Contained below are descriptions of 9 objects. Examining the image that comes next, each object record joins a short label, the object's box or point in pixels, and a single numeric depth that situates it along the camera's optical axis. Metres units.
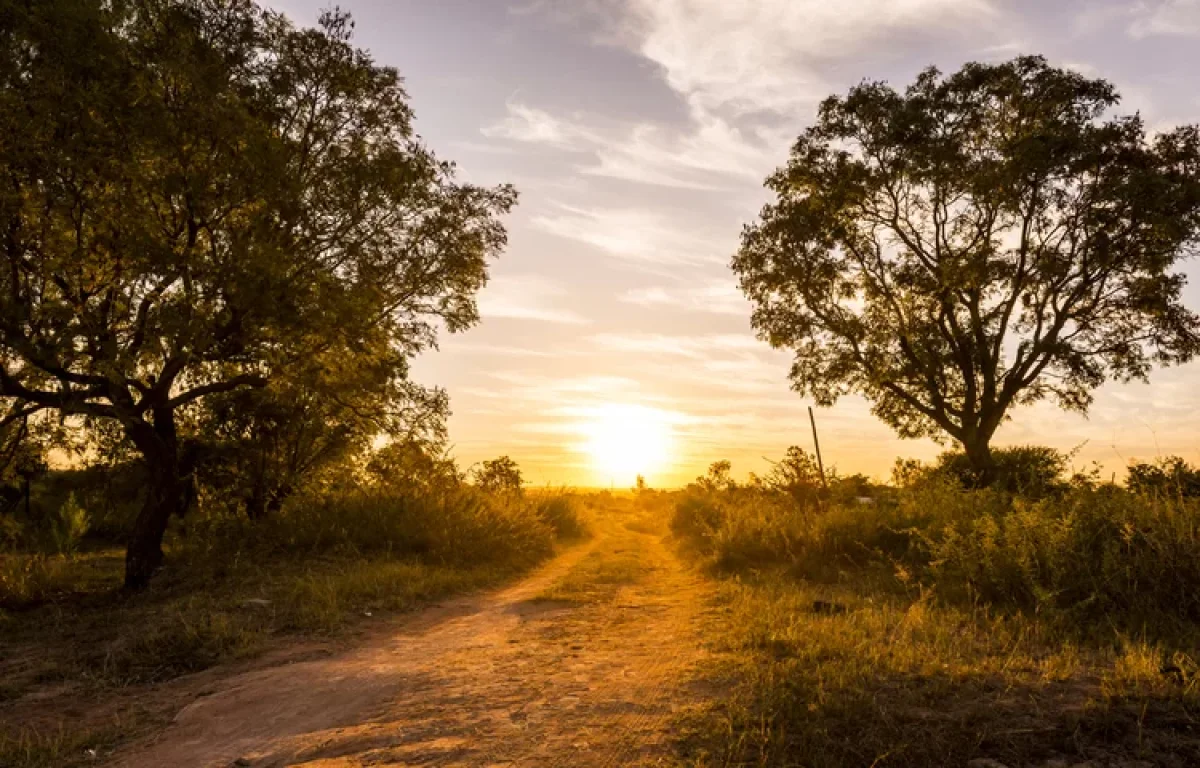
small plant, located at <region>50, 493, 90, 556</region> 19.41
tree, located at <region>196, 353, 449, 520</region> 15.58
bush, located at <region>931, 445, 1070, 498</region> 18.80
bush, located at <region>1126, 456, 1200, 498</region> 17.06
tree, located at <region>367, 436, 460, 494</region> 17.55
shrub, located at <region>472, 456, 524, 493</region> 23.80
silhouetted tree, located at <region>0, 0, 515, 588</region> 11.02
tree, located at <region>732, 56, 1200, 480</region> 21.20
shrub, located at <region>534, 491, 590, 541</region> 23.50
